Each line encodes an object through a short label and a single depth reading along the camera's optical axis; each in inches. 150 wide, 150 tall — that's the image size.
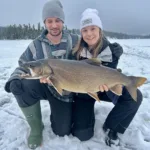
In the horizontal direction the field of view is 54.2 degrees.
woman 80.5
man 79.4
